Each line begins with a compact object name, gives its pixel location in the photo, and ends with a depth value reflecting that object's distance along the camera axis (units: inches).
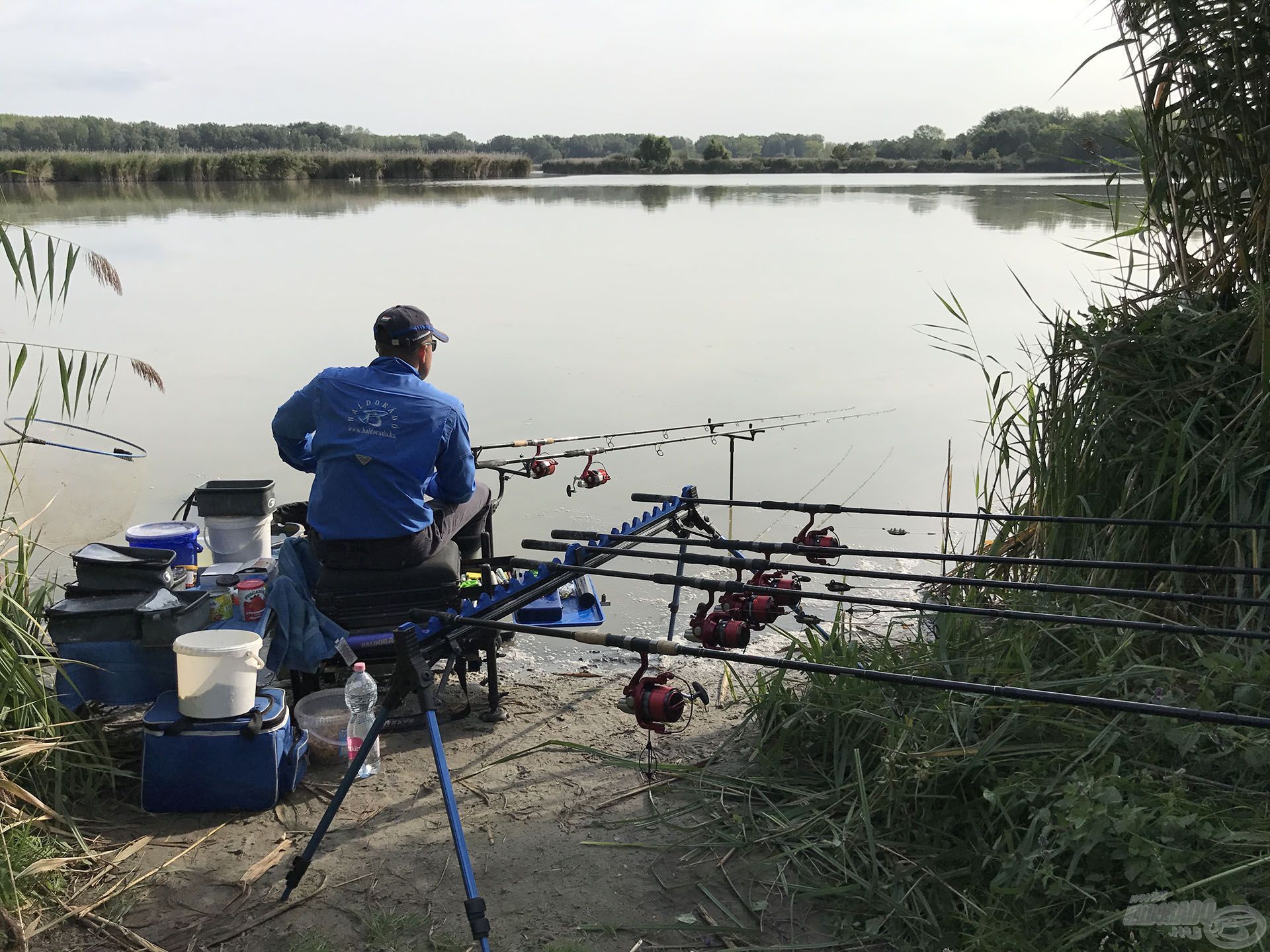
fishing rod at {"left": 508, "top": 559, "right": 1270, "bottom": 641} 80.7
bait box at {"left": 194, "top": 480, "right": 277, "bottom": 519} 145.5
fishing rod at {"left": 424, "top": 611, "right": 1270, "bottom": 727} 65.0
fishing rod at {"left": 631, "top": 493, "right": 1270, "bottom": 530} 105.0
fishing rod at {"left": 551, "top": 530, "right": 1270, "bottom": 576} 91.0
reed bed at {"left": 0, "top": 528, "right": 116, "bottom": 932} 91.0
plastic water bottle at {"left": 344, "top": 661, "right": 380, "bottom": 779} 118.2
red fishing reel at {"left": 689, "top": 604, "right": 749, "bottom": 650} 107.3
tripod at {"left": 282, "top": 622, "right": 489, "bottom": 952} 84.4
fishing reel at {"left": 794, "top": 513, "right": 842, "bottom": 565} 126.9
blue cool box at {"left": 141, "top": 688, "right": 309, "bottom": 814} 105.5
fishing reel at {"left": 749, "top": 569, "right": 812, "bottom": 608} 114.3
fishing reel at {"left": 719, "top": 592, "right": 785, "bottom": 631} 111.6
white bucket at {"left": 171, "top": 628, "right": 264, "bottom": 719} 105.3
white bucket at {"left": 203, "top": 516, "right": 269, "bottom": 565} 146.3
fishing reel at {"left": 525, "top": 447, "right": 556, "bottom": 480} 176.2
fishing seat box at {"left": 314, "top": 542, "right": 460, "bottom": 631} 128.0
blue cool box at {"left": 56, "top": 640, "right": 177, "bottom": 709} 111.3
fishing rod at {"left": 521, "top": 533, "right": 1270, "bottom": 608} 86.7
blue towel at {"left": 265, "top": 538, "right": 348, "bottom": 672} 125.4
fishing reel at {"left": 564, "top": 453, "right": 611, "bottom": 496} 184.4
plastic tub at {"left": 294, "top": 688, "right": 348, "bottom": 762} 119.6
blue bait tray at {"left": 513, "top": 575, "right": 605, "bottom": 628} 154.4
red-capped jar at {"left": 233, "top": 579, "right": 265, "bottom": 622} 124.6
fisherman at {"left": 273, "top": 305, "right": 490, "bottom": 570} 126.6
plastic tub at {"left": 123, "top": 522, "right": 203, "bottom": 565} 142.3
